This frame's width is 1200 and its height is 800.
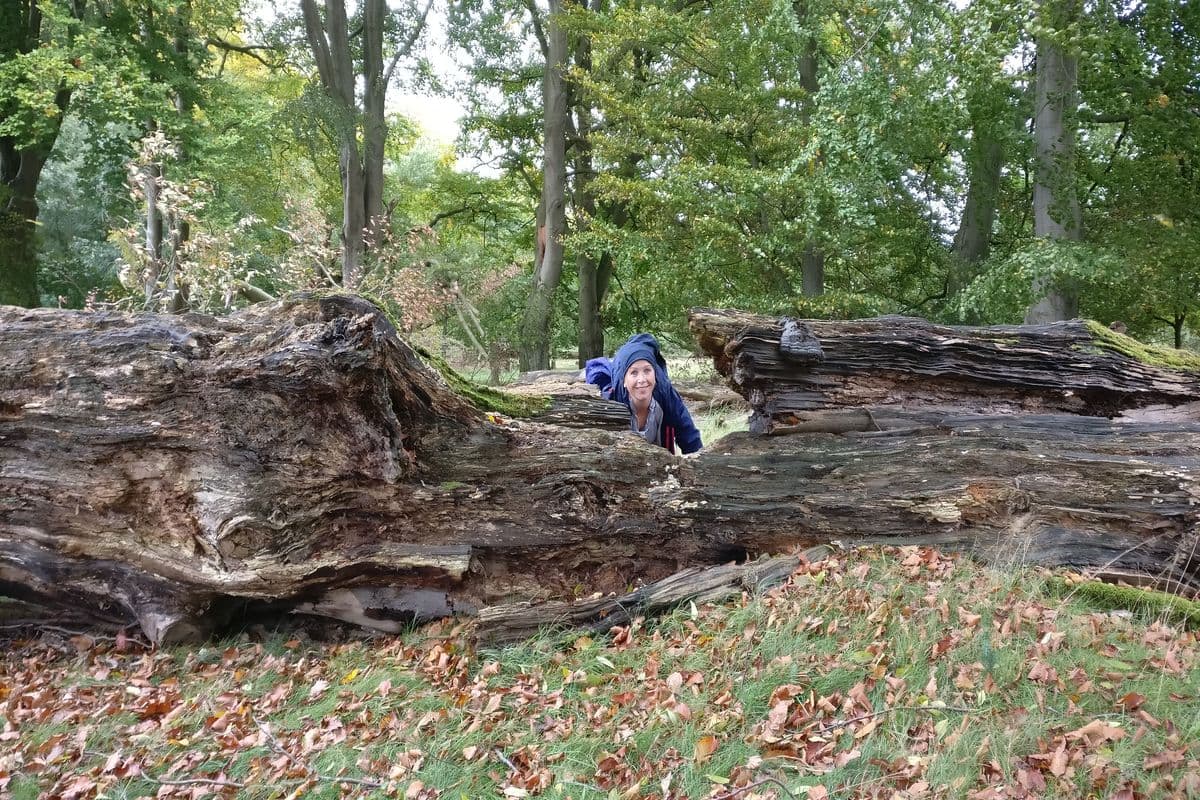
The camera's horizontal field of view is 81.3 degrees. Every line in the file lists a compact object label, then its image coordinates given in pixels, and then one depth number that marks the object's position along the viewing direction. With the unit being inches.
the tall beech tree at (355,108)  575.2
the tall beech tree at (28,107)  571.5
